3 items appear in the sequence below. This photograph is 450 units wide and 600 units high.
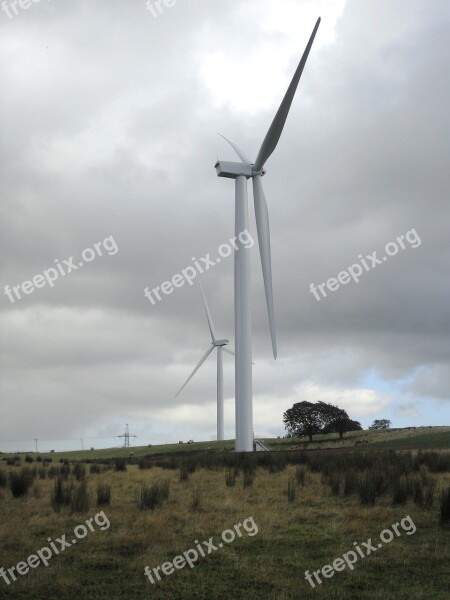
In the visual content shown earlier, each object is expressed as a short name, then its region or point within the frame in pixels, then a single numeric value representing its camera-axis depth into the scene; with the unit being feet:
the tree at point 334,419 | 290.21
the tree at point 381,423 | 477.36
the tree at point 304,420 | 295.89
